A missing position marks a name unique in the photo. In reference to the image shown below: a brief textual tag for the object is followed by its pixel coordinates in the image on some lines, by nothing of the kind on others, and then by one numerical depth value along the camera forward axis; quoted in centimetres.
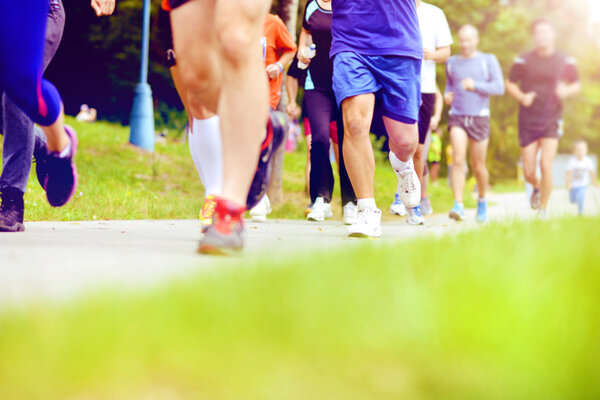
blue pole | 1371
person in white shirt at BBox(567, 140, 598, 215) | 1280
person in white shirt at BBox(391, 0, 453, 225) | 822
